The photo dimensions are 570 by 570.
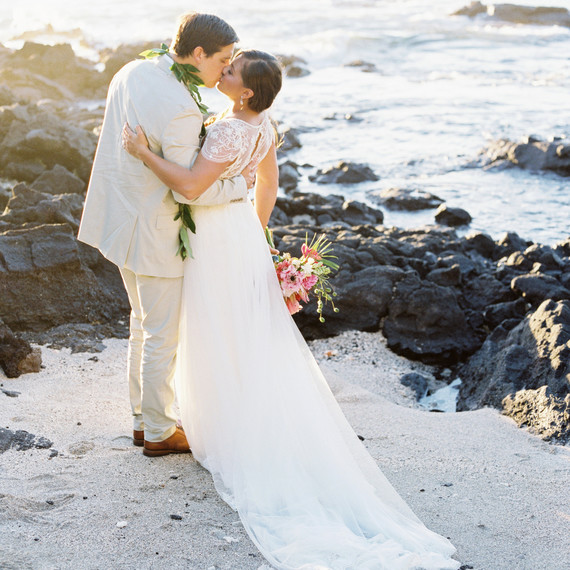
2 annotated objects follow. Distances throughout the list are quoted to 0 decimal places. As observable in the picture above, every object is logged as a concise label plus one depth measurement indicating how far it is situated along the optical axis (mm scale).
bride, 3631
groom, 3713
